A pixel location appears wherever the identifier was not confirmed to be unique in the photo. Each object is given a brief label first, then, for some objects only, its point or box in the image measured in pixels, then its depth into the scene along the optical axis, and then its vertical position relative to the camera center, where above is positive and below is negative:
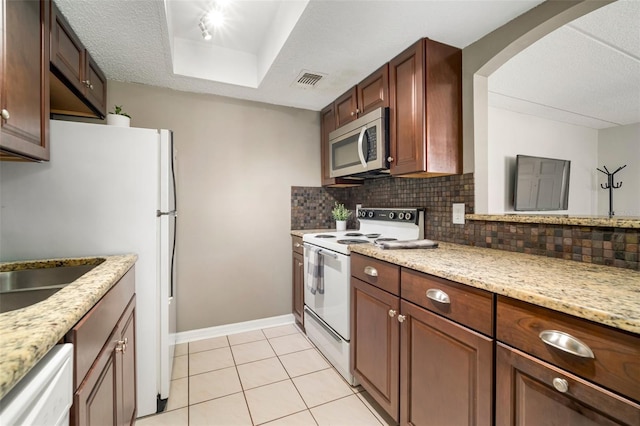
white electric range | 1.79 -0.44
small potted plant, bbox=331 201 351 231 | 2.88 -0.06
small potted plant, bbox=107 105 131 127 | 1.66 +0.56
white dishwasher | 0.46 -0.36
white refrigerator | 1.33 +0.00
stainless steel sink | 1.06 -0.32
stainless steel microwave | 1.96 +0.52
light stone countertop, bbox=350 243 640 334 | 0.67 -0.23
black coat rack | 3.88 +0.37
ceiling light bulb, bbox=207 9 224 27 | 1.83 +1.33
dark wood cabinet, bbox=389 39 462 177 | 1.69 +0.66
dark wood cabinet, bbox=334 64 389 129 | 1.97 +0.92
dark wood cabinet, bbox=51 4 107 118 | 1.42 +0.82
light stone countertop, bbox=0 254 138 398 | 0.48 -0.26
